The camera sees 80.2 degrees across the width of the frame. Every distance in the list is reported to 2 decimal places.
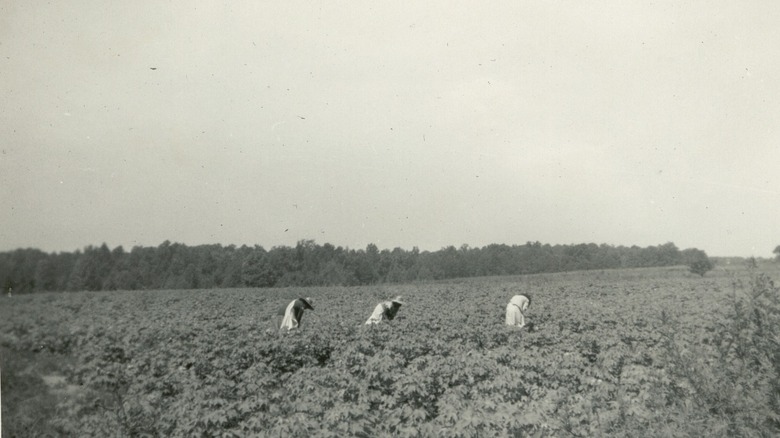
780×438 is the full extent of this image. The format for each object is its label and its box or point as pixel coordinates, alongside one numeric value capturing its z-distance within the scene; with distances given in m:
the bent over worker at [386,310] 10.26
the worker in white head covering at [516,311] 10.12
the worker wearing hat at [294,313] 9.95
